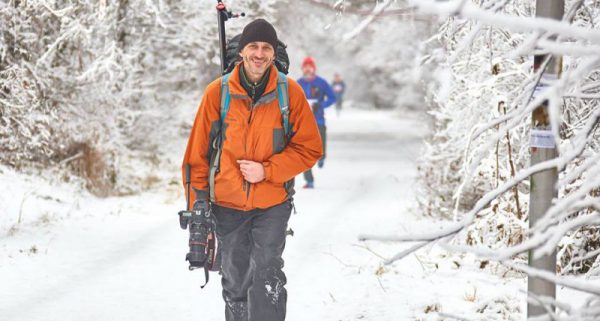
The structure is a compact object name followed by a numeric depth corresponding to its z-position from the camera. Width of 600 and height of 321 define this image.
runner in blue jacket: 24.05
